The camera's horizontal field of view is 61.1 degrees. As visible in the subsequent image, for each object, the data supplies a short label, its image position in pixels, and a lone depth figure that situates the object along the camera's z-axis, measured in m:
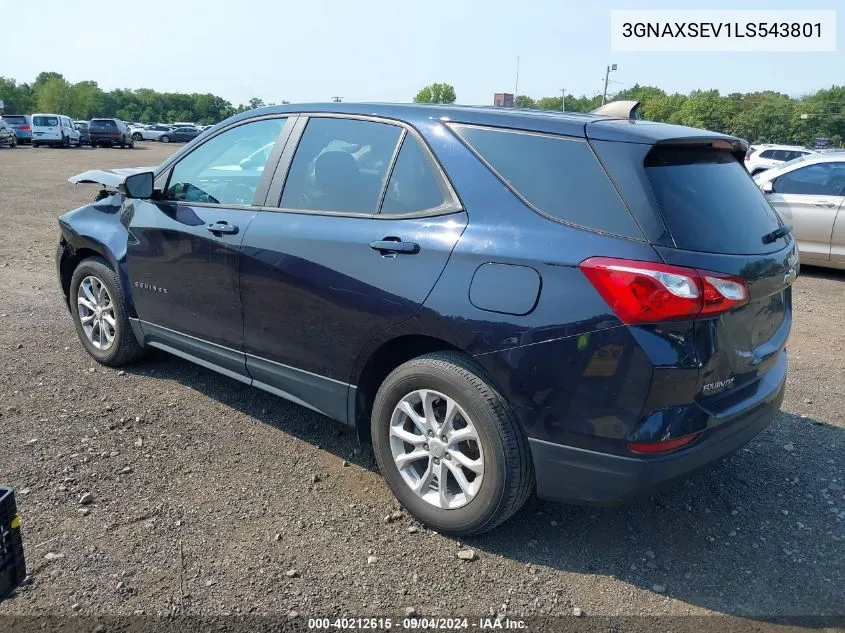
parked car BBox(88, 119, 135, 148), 40.09
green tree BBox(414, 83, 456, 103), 104.44
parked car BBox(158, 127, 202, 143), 56.22
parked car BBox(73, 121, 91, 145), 42.50
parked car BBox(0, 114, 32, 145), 39.44
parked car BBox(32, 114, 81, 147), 38.22
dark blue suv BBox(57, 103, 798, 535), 2.64
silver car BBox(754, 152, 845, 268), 8.39
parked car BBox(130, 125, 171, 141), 58.86
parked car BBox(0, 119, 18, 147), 36.25
